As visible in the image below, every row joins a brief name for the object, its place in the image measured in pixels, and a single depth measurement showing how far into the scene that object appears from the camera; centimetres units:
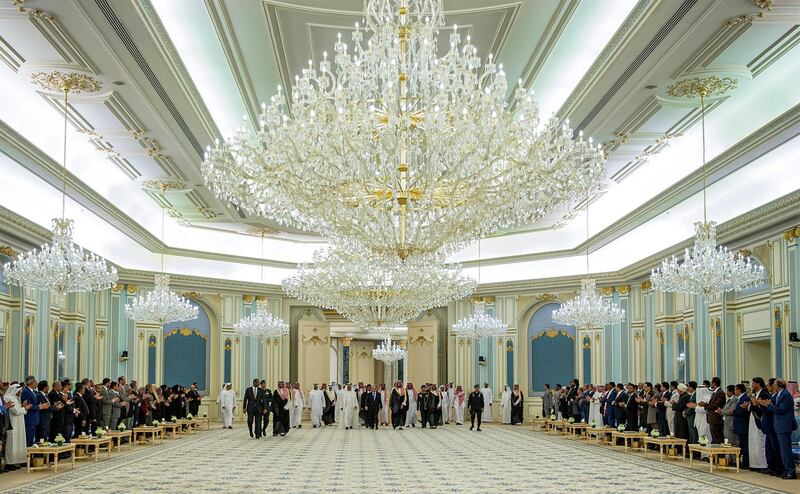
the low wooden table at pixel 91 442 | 1357
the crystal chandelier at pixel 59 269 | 1258
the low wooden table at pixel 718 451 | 1213
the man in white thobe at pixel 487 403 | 2616
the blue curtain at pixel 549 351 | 2569
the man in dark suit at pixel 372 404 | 2355
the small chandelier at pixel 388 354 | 3168
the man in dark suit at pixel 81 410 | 1440
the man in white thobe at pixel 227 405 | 2323
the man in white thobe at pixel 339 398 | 2405
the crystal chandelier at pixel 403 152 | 878
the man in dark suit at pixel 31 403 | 1247
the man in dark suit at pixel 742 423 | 1240
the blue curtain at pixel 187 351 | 2545
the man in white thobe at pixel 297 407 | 2392
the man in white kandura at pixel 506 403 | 2558
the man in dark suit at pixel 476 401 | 2150
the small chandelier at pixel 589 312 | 1988
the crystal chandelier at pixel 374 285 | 1781
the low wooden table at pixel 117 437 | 1534
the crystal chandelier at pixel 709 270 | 1285
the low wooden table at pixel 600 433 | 1772
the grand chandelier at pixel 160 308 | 1970
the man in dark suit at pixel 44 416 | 1289
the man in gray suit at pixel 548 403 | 2402
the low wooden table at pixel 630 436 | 1584
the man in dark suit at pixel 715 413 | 1327
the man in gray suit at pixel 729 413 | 1280
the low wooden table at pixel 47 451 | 1204
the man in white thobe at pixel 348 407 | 2352
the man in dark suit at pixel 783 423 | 1123
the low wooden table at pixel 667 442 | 1413
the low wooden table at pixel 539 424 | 2321
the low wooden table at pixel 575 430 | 1970
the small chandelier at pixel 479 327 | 2338
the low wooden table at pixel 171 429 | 1915
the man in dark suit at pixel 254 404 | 1925
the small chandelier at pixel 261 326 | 2348
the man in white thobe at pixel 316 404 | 2481
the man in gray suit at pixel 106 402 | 1598
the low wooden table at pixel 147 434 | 1770
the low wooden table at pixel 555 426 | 2100
